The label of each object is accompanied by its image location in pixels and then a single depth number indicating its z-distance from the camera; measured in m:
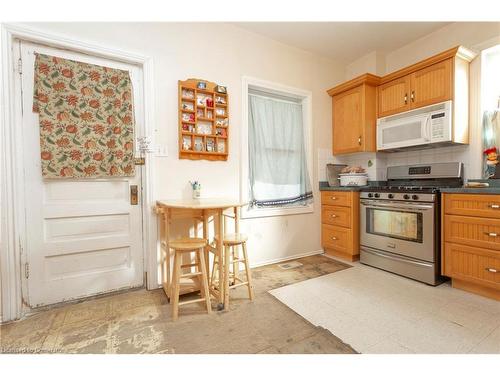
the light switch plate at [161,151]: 2.28
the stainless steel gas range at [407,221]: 2.28
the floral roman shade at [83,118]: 1.90
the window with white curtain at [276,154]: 2.94
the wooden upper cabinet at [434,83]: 2.45
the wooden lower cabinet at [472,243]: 1.94
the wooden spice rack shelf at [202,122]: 2.38
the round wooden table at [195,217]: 1.83
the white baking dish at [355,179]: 3.17
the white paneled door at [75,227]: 1.89
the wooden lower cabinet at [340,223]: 2.95
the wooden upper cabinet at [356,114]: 3.05
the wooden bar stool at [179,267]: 1.78
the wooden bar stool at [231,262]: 1.92
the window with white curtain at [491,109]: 2.36
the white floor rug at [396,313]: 1.47
